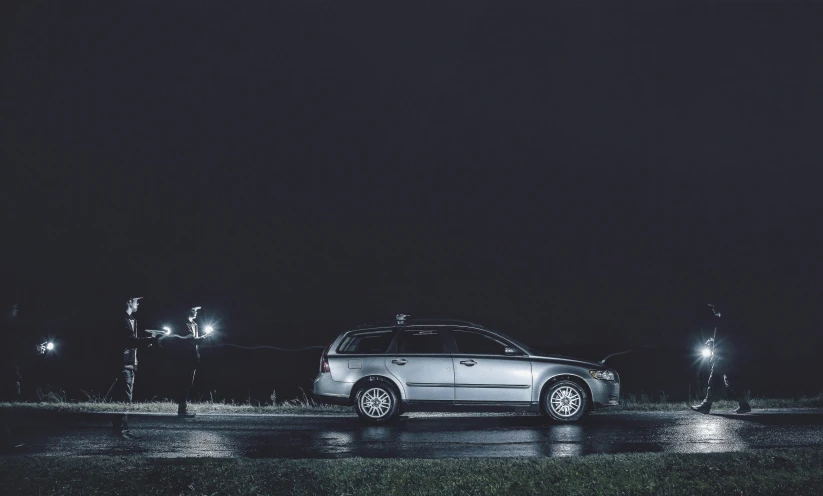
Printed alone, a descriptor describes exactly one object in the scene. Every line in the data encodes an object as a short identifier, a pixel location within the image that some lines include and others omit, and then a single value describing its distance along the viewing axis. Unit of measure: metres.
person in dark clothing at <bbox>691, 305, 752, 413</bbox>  13.68
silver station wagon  12.42
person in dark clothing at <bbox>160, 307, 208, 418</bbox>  13.73
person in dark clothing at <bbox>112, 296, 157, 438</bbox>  13.87
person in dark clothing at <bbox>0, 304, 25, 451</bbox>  10.52
